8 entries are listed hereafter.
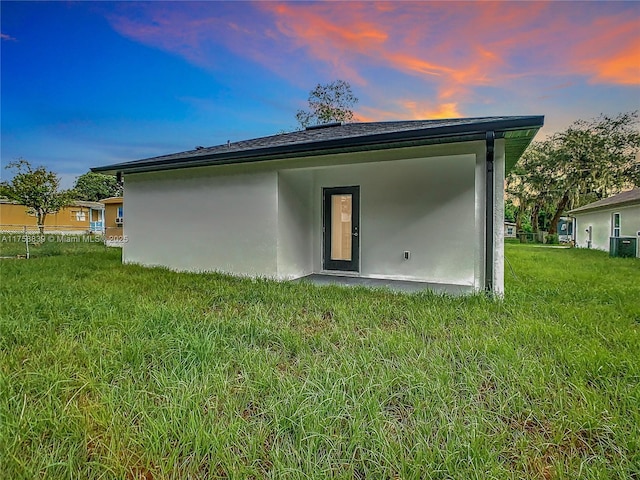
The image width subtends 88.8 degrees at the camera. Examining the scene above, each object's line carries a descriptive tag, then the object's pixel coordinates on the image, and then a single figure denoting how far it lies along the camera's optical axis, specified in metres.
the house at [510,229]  36.93
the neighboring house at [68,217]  24.59
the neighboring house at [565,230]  25.21
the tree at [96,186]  36.12
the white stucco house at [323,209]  5.70
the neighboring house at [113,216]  19.80
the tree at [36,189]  18.06
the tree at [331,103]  22.19
